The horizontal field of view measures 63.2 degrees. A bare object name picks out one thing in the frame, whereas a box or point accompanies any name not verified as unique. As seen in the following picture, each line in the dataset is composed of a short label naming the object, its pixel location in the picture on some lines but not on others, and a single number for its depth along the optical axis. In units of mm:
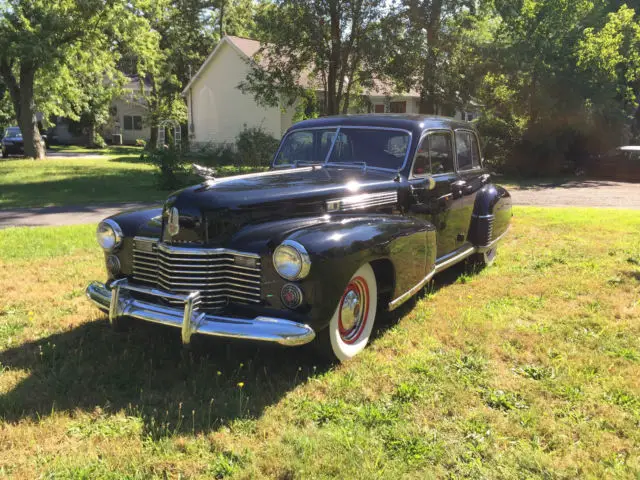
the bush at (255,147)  21109
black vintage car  3189
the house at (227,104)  24141
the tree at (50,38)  17656
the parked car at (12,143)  24469
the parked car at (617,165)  19250
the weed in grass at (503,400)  3164
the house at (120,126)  39088
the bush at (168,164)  13258
